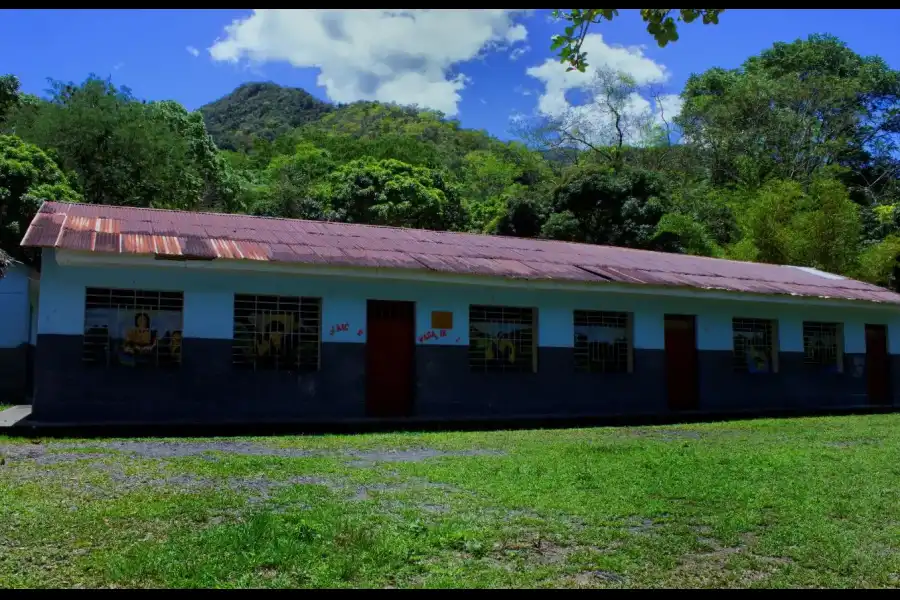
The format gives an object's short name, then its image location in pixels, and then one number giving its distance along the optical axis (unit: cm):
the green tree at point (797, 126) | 3559
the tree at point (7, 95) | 2817
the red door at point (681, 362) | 1553
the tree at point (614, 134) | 3822
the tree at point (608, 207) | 2912
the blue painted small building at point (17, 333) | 1486
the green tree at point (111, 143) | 2586
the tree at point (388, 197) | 3362
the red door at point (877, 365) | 1836
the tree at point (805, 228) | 2289
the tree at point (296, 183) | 3562
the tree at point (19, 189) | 1969
